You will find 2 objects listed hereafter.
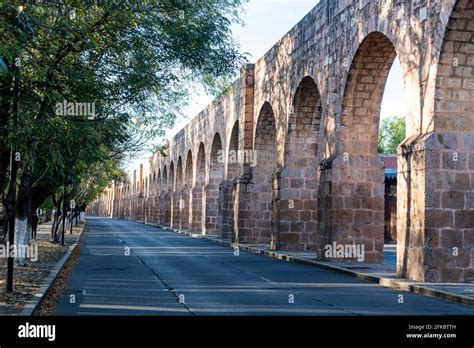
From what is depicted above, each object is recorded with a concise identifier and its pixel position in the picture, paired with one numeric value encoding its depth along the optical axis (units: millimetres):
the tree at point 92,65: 9203
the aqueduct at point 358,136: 12648
